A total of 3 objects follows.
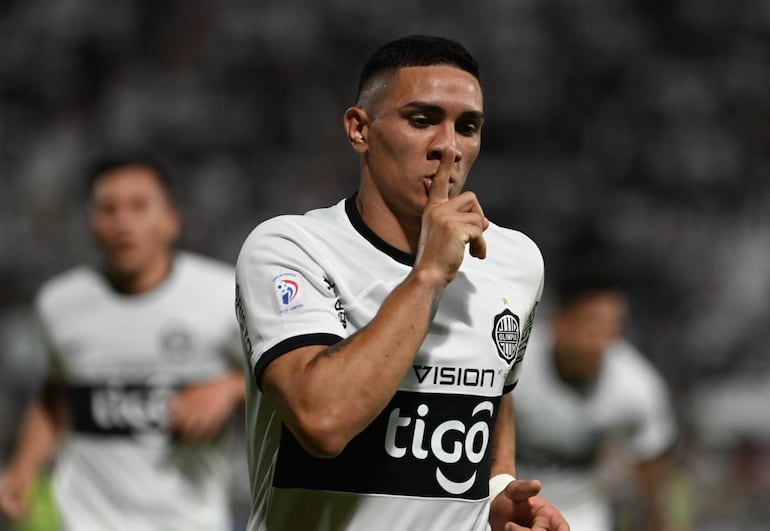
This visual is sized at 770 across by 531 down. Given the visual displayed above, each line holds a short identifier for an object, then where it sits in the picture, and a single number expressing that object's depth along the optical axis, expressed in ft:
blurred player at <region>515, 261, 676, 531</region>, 47.62
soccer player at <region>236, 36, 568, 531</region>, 20.16
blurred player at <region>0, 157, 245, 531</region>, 41.04
